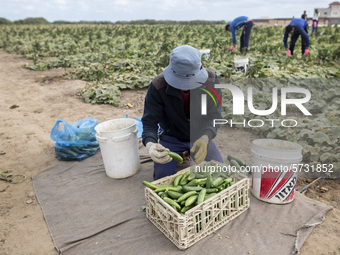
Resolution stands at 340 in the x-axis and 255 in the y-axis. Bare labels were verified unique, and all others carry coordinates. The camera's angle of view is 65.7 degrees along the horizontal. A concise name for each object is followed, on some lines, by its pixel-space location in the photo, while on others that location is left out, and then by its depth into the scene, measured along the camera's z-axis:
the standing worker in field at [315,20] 18.98
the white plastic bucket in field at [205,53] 9.05
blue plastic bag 4.05
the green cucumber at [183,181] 2.83
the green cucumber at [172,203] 2.42
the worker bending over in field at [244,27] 11.02
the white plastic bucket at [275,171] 2.74
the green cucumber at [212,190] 2.63
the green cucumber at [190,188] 2.65
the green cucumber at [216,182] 2.69
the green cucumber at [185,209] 2.40
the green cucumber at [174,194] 2.59
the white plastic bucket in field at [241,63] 7.56
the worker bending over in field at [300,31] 9.38
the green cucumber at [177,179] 2.84
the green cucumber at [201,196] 2.43
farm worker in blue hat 2.71
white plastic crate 2.29
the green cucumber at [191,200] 2.41
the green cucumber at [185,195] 2.51
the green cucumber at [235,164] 3.46
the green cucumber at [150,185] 2.70
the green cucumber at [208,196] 2.53
